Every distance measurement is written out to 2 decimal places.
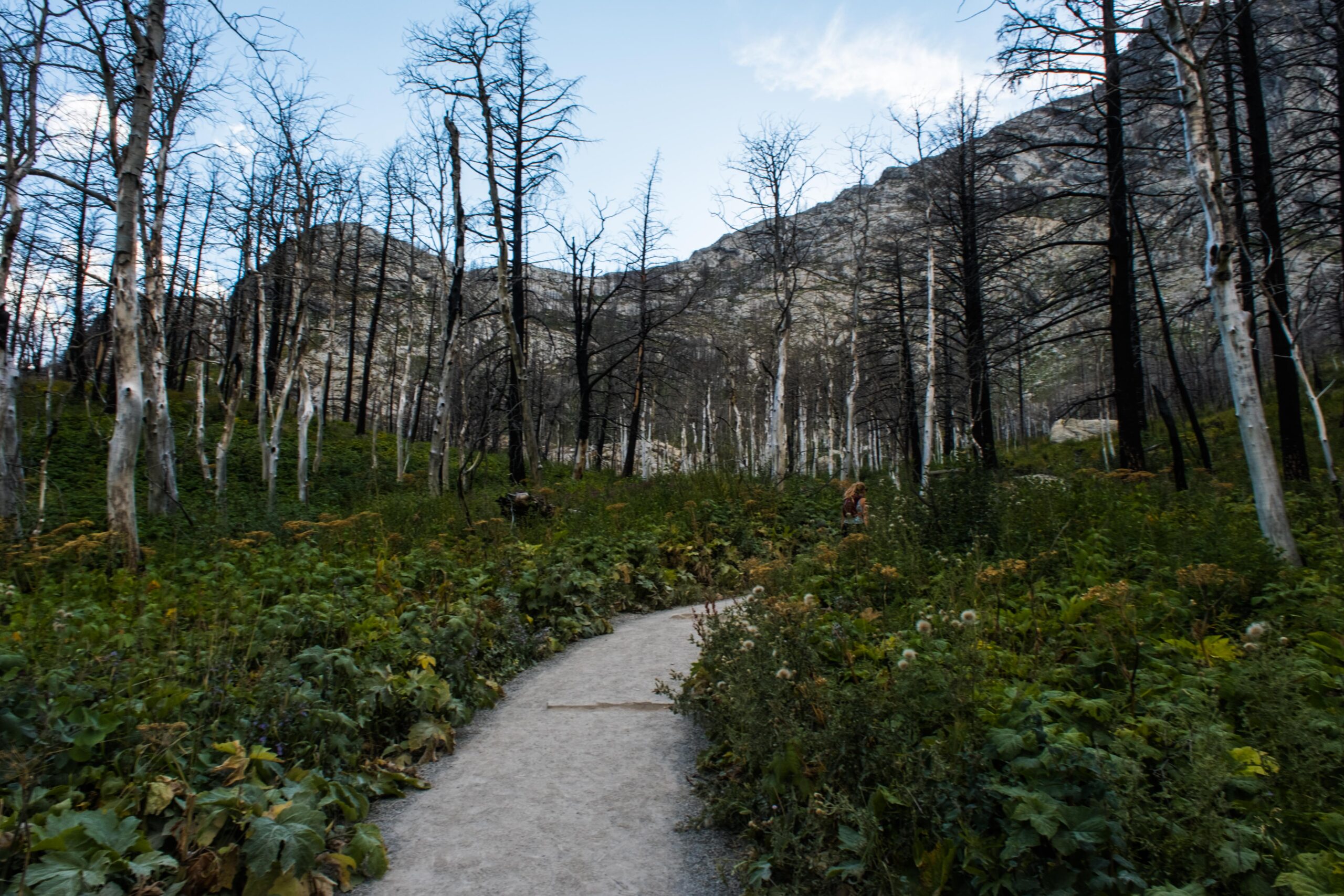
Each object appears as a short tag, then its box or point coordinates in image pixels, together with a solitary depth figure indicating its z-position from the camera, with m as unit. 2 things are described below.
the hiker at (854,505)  10.40
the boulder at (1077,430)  43.00
